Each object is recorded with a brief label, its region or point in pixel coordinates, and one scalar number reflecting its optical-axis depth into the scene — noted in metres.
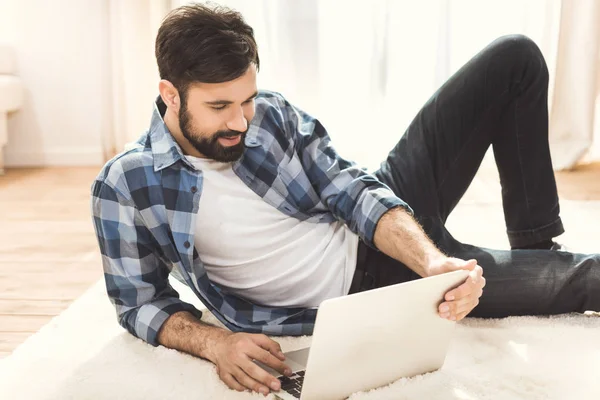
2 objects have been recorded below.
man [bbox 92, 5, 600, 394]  1.41
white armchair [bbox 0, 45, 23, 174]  3.39
